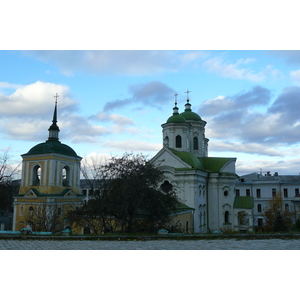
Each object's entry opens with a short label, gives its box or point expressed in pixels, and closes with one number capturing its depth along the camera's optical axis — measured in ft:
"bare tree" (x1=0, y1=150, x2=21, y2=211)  156.13
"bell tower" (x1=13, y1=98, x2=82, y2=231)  94.99
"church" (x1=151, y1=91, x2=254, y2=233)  97.06
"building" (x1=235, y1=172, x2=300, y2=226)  154.03
